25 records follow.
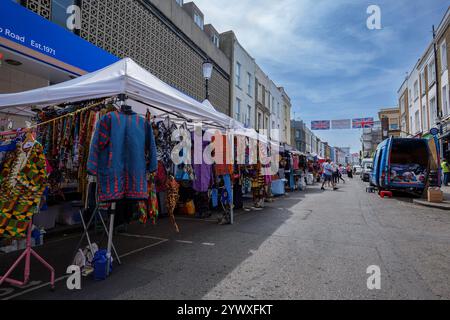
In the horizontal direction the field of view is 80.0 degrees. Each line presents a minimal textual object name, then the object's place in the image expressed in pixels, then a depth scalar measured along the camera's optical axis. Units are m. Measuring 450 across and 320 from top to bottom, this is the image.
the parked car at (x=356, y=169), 51.62
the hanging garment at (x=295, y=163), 16.74
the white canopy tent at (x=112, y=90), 4.05
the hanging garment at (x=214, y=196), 7.85
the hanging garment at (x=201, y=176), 6.70
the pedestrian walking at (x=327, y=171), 18.41
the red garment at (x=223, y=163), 6.90
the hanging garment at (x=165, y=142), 5.89
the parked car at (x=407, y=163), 12.17
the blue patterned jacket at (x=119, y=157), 3.48
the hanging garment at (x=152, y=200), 4.89
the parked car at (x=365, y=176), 26.39
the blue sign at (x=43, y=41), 6.45
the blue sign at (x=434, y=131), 12.00
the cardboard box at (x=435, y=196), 10.09
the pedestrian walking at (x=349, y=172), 36.03
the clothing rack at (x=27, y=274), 3.13
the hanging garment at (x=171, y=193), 5.61
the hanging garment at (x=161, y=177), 5.75
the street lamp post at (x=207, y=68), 9.79
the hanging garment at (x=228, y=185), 6.99
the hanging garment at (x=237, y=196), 9.29
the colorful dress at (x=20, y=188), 2.96
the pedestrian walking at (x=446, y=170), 18.53
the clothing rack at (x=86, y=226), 3.60
